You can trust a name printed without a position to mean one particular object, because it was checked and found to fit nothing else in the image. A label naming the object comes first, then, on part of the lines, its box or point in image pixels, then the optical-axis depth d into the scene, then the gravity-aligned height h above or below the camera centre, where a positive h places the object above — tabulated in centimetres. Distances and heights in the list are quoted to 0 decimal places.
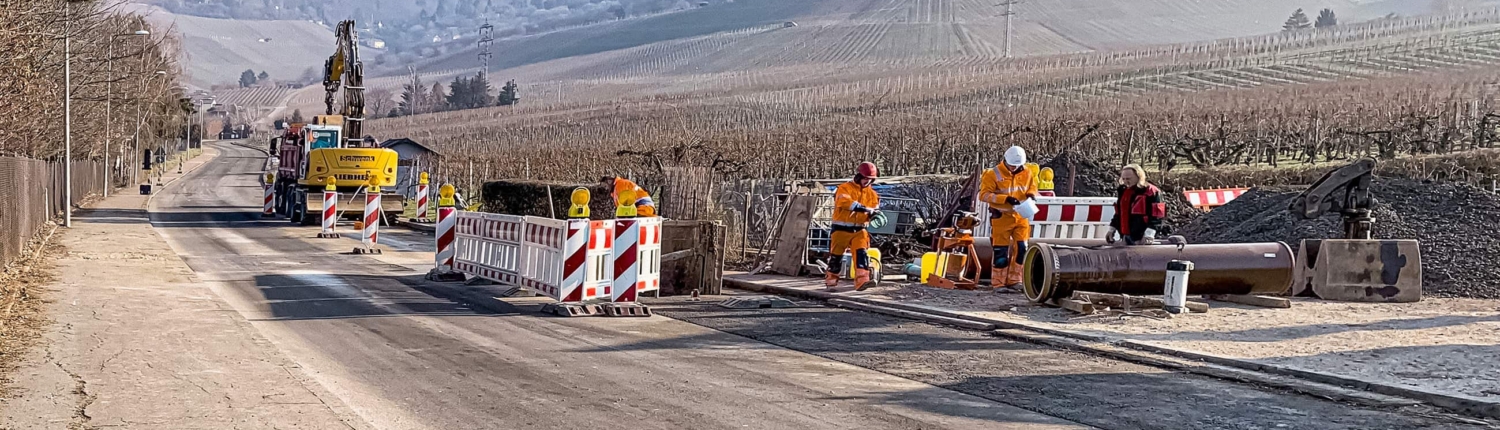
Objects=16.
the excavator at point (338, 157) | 3572 -49
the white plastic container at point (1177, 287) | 1360 -97
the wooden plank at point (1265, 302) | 1437 -113
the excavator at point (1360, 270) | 1510 -80
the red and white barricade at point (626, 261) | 1488 -111
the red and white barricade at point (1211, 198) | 2544 -20
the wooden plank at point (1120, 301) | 1364 -114
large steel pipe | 1411 -86
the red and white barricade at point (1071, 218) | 1988 -55
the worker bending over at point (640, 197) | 1566 -47
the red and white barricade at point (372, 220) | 2642 -149
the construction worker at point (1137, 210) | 1483 -28
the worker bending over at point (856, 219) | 1641 -61
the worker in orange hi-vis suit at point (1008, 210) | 1585 -39
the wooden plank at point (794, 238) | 1852 -97
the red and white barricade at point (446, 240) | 1841 -123
